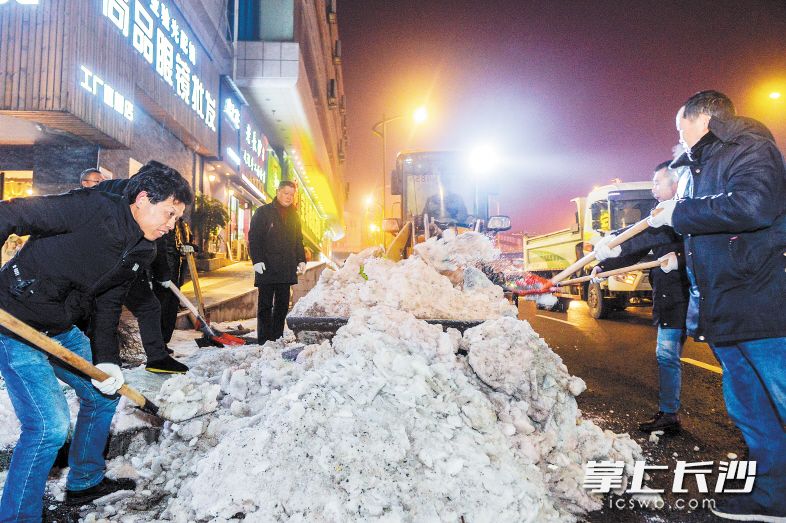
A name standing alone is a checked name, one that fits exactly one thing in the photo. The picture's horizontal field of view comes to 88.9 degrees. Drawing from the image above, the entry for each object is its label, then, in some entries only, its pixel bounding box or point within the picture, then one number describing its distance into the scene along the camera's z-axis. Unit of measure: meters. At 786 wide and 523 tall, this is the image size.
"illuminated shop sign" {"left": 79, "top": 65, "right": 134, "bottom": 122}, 6.54
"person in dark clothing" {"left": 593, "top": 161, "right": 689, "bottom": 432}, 3.27
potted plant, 12.95
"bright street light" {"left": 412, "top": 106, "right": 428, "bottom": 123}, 18.62
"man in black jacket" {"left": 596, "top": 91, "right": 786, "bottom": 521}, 2.08
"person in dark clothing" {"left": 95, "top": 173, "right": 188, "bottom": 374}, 3.65
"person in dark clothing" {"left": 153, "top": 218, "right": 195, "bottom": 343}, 4.89
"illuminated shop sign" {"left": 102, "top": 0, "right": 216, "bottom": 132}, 7.95
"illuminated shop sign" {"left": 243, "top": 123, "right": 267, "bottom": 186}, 16.92
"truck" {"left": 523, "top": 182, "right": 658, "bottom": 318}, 9.40
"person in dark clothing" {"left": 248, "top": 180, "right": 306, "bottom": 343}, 5.23
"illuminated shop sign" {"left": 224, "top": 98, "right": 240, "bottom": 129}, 14.55
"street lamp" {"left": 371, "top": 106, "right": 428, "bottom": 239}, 21.26
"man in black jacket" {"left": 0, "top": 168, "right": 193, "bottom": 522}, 1.86
